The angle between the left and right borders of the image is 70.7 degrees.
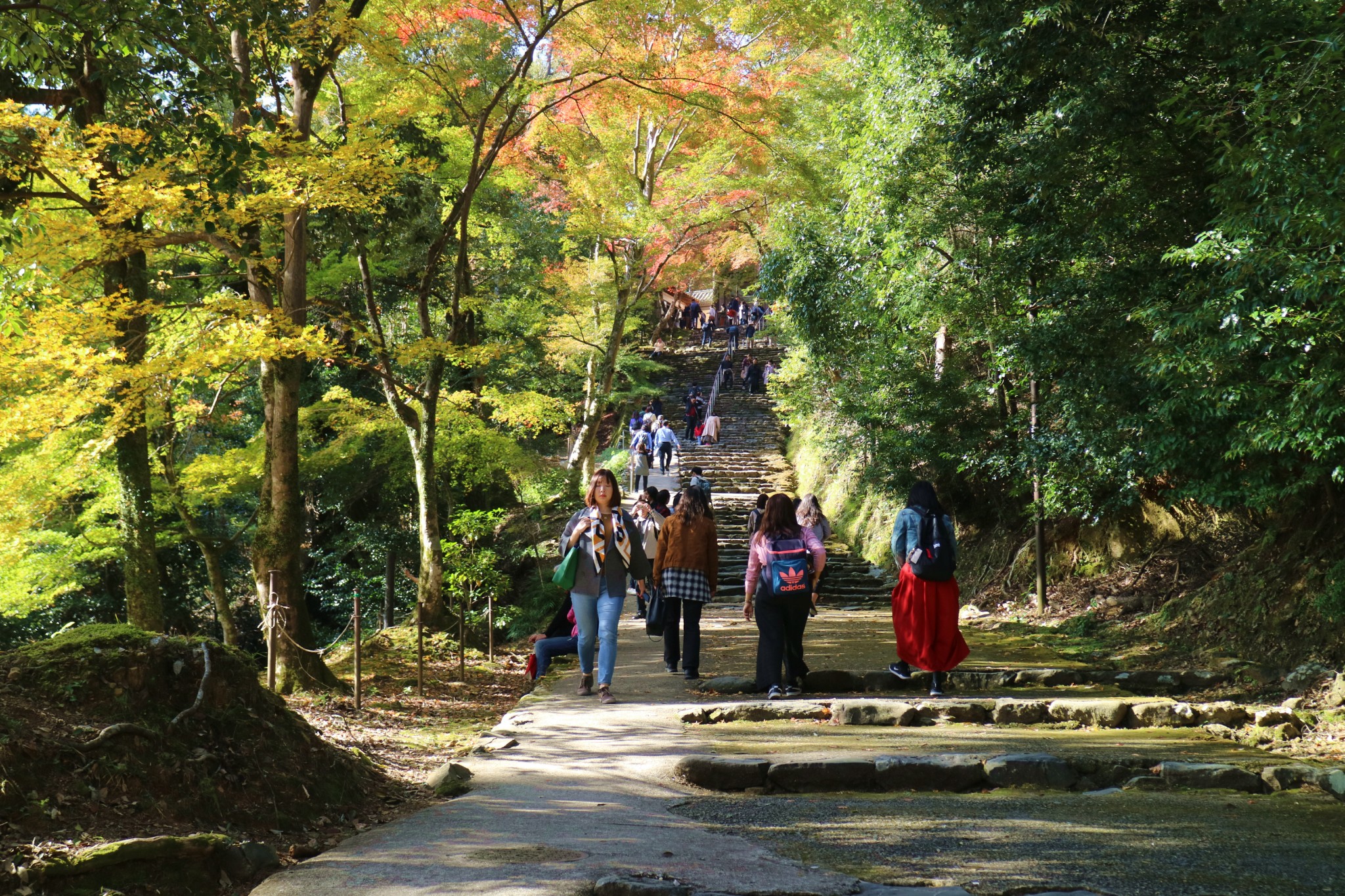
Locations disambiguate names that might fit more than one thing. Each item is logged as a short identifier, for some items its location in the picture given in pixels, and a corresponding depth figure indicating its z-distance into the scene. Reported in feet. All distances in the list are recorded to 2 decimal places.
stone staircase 52.01
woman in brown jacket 26.68
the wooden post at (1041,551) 39.19
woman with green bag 23.11
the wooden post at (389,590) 48.52
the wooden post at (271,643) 23.84
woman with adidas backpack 23.95
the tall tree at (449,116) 33.76
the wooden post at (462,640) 33.35
